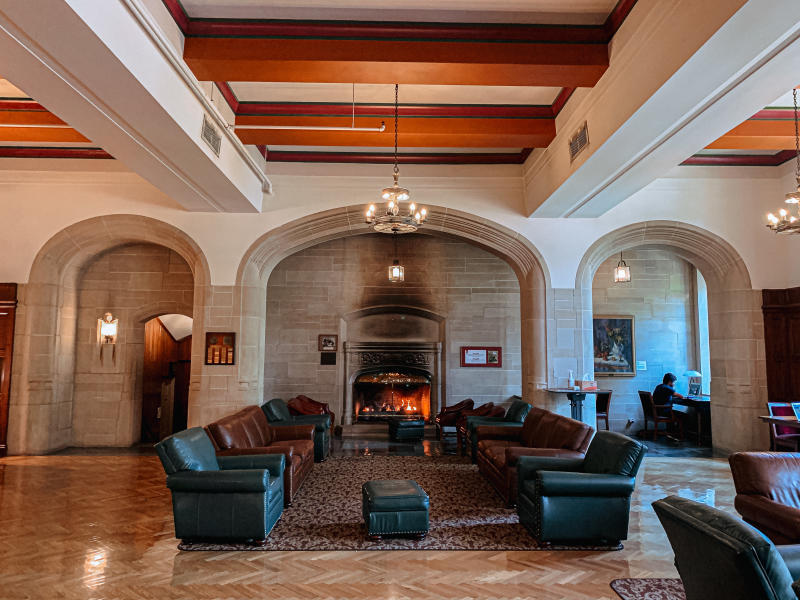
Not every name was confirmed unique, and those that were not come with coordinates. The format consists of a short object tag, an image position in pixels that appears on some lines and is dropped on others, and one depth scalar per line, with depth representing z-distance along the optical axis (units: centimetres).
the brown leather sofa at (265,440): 525
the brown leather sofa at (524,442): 522
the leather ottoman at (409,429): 927
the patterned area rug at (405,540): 428
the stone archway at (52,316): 799
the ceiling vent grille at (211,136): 552
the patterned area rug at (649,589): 338
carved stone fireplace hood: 1058
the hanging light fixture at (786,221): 570
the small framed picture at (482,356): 1048
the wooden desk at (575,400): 773
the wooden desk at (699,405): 931
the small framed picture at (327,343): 1047
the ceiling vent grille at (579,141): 566
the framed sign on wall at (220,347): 808
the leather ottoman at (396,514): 430
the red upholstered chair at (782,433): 691
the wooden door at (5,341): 790
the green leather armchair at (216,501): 417
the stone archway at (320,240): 821
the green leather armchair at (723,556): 201
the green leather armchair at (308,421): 755
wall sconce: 905
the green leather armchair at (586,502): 420
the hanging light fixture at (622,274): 951
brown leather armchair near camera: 354
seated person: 964
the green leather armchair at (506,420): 742
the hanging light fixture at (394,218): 539
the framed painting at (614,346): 1049
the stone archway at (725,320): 805
